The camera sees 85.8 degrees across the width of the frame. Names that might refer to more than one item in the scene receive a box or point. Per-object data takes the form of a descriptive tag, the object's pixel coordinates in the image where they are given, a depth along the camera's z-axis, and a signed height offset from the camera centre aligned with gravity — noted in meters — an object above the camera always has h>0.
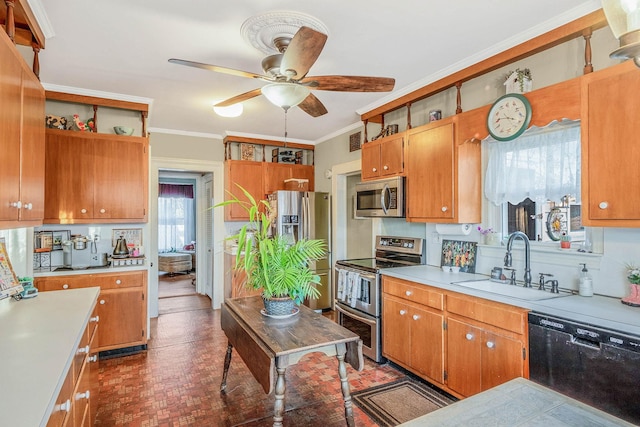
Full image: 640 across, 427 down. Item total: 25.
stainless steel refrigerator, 4.93 -0.05
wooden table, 1.85 -0.72
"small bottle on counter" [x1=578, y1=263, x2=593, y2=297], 2.20 -0.45
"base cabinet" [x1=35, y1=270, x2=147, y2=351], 3.43 -0.91
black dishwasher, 1.61 -0.76
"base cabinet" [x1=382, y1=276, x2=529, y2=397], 2.17 -0.89
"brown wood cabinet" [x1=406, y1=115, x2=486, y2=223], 2.93 +0.41
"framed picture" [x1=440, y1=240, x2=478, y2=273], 3.09 -0.36
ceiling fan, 1.94 +0.90
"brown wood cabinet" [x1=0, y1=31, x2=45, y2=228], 1.63 +0.42
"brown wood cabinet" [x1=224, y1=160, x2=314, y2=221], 5.25 +0.60
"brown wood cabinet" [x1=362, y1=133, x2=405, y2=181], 3.52 +0.63
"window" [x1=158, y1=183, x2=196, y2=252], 9.80 +0.03
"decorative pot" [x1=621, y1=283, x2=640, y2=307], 1.95 -0.48
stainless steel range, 3.33 -0.72
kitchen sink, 2.32 -0.55
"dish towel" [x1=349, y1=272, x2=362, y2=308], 3.54 -0.75
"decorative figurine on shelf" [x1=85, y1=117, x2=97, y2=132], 3.60 +0.97
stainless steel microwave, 3.47 +0.19
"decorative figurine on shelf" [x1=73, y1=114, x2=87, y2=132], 3.51 +0.96
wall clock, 2.40 +0.72
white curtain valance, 2.41 +0.39
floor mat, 2.46 -1.43
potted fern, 2.19 -0.33
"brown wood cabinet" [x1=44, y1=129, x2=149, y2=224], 3.37 +0.41
